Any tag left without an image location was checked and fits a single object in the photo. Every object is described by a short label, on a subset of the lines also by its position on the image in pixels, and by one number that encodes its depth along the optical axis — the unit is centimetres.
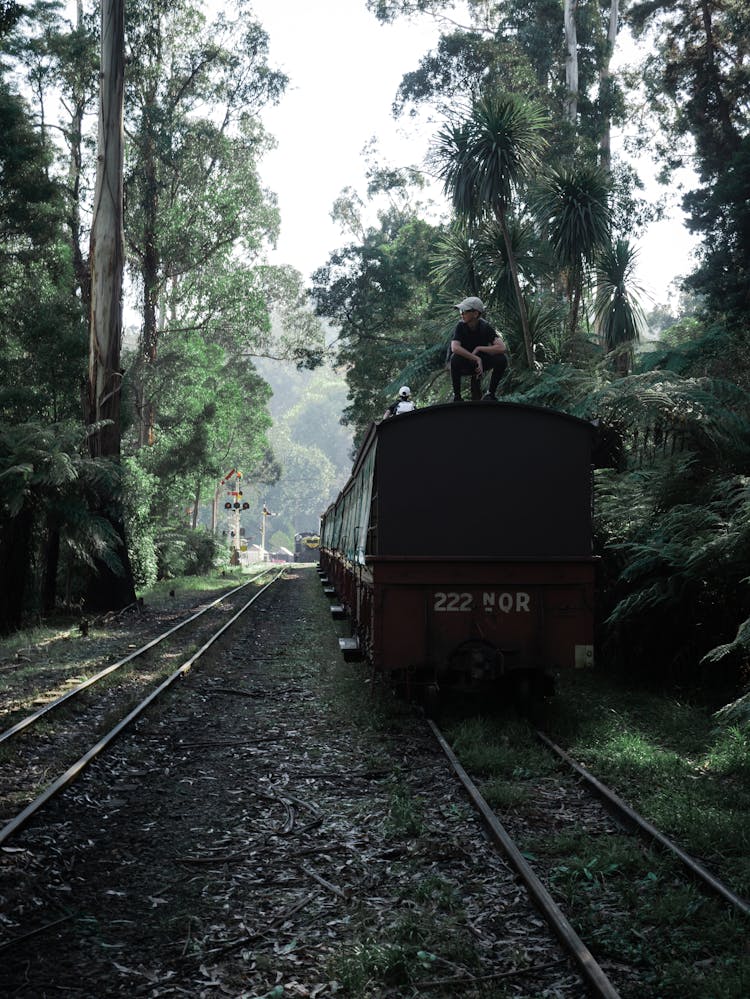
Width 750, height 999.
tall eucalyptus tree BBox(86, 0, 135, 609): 1695
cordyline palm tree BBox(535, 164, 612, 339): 1680
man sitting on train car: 896
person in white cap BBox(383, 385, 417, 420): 910
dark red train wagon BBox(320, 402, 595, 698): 761
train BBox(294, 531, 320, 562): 6656
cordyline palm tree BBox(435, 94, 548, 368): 1644
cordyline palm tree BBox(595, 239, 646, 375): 1817
